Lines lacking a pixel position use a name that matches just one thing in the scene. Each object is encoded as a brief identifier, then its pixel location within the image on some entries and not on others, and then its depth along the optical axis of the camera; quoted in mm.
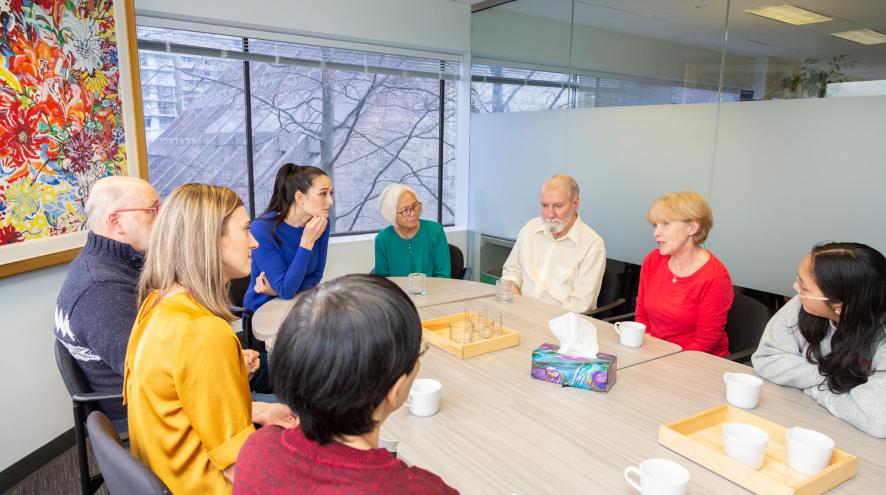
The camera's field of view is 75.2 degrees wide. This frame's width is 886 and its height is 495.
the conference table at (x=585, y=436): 1220
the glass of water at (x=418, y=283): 2840
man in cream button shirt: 2924
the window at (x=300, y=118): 3881
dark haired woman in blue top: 2873
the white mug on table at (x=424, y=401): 1489
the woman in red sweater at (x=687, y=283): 2393
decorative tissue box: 1652
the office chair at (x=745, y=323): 2352
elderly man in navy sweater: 1746
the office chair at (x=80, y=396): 1693
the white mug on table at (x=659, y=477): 1090
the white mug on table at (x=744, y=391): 1542
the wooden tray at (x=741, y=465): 1154
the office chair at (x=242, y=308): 2902
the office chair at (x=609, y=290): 3020
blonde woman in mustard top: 1278
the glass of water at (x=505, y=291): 2686
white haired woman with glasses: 3459
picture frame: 2475
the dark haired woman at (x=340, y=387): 842
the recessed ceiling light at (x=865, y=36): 2639
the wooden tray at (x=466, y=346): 1947
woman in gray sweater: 1459
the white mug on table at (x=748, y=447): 1216
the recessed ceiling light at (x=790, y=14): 2838
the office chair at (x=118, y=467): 1056
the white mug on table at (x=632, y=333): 2045
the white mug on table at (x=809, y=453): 1207
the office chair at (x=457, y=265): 3908
